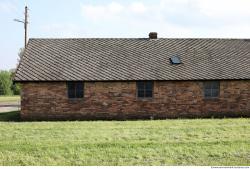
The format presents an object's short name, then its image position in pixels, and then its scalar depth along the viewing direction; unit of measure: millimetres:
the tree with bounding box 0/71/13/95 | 62875
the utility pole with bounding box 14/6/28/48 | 35956
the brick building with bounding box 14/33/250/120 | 23625
